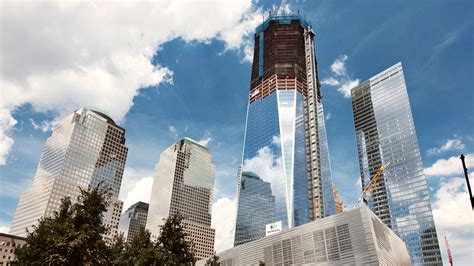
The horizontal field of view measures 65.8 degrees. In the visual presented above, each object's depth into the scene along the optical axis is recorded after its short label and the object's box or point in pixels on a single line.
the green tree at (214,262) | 70.88
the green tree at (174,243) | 58.42
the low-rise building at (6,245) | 180.88
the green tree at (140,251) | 55.41
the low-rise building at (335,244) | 91.19
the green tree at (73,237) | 39.28
